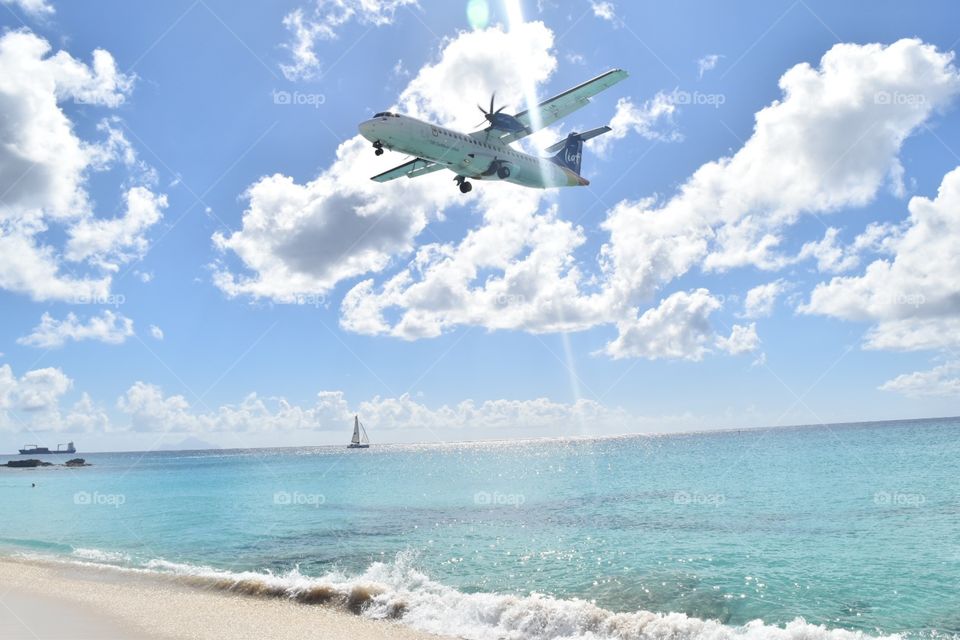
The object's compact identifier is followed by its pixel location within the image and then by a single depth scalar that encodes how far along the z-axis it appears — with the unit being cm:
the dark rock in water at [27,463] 16688
